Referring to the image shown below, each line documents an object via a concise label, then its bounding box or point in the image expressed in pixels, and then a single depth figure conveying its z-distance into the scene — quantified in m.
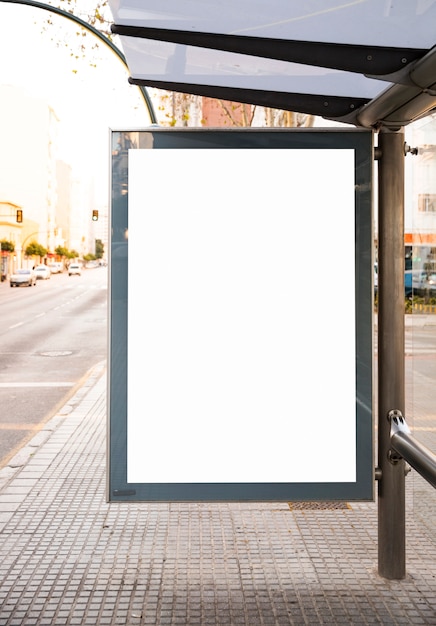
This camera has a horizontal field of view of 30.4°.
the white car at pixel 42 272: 76.81
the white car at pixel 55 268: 108.38
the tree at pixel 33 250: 99.56
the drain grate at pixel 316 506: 5.95
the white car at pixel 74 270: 95.55
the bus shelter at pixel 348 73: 2.96
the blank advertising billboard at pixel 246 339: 4.00
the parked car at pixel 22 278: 58.38
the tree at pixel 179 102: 13.17
